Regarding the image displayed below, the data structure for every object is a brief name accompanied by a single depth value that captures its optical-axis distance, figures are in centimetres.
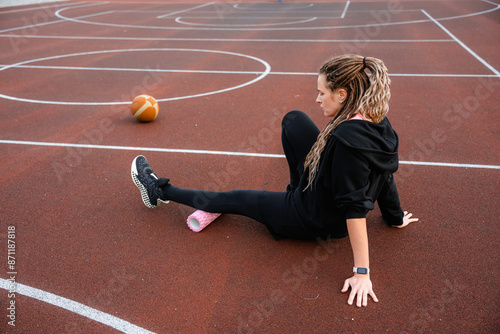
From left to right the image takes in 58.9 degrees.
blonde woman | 290
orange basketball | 656
